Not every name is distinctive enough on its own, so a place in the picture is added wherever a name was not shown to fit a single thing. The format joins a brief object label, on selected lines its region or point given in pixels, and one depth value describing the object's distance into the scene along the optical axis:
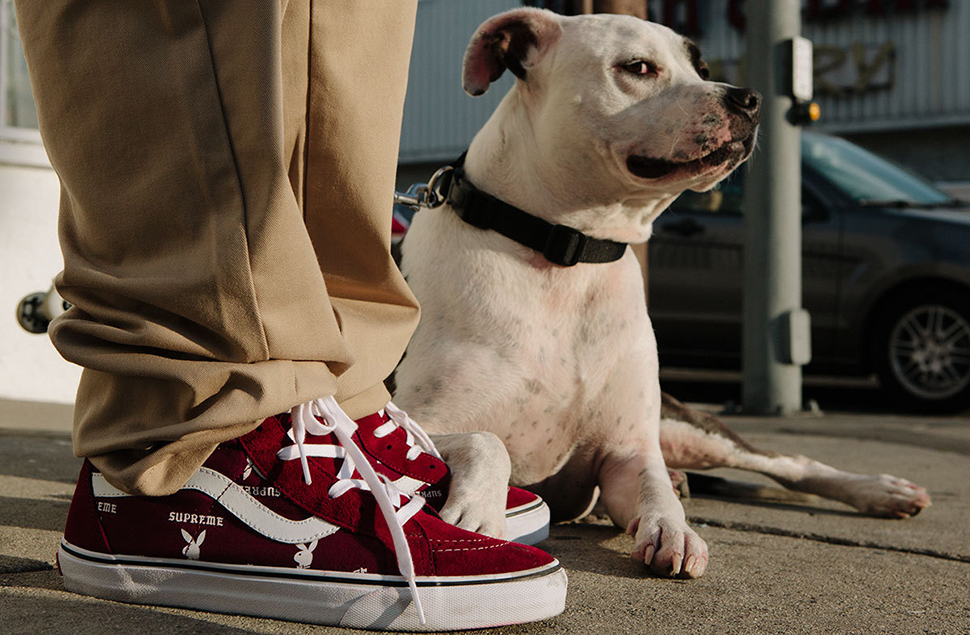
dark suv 5.68
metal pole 5.26
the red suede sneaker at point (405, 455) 1.47
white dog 2.15
